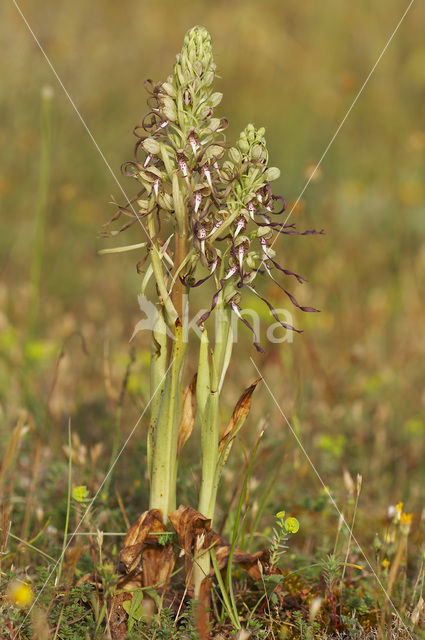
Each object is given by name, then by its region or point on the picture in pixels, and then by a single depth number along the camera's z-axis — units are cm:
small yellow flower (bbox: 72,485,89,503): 227
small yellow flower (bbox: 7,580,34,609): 180
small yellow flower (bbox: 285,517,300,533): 210
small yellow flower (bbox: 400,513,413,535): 227
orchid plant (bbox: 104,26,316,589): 184
